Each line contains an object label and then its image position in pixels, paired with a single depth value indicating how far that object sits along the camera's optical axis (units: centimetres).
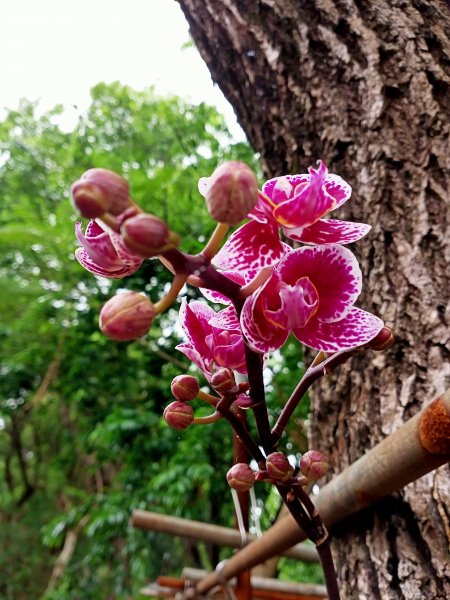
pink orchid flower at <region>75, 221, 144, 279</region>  29
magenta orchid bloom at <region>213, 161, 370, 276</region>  31
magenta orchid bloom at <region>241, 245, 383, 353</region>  32
